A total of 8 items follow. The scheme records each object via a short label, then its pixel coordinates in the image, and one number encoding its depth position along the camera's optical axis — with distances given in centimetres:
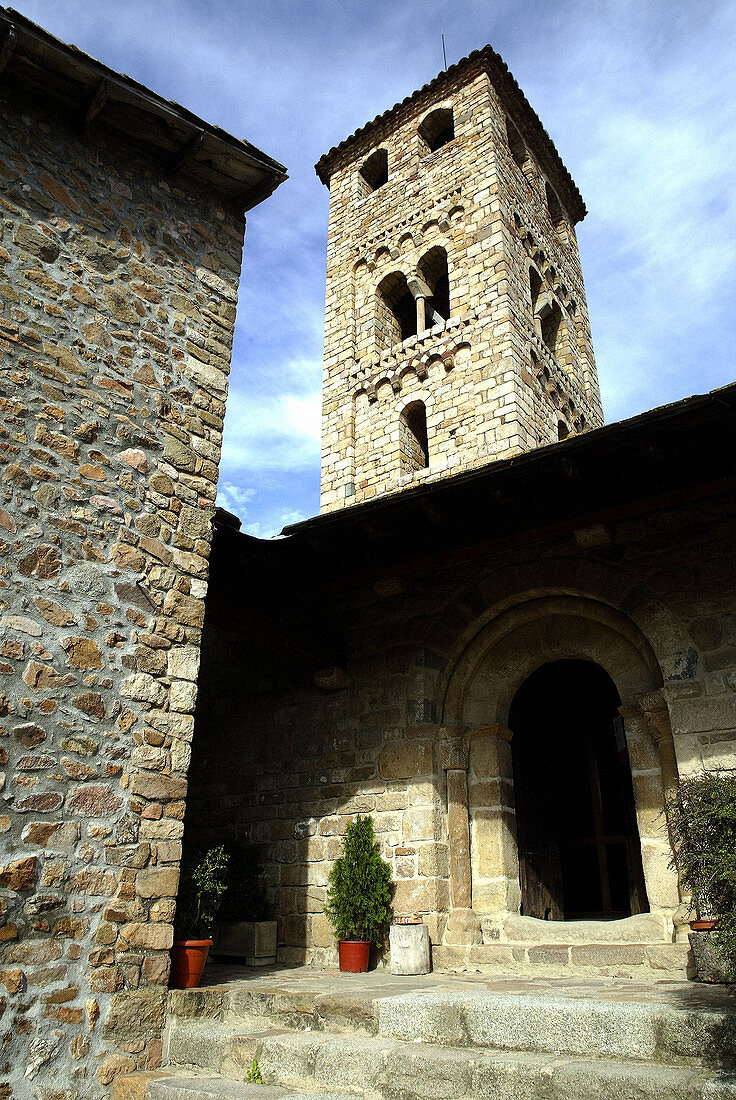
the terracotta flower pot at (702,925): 427
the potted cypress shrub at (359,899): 558
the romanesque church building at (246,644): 394
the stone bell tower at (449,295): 1025
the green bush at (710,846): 303
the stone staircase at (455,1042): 287
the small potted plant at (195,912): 442
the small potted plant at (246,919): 607
